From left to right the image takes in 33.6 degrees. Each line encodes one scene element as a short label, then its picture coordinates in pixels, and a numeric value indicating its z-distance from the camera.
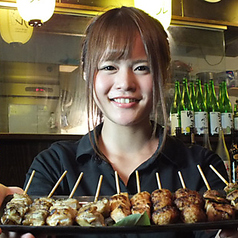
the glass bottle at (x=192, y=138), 2.90
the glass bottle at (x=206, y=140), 3.05
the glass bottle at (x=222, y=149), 3.10
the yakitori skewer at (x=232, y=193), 1.06
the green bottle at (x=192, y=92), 3.41
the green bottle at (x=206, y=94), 3.45
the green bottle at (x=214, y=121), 3.19
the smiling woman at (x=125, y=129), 1.28
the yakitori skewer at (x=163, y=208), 1.00
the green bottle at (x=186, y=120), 3.04
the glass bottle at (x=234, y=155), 2.97
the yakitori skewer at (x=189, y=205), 1.01
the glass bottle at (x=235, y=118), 3.44
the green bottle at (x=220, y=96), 3.55
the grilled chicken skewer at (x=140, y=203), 1.02
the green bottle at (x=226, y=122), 3.25
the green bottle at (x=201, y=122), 3.08
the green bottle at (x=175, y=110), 3.14
